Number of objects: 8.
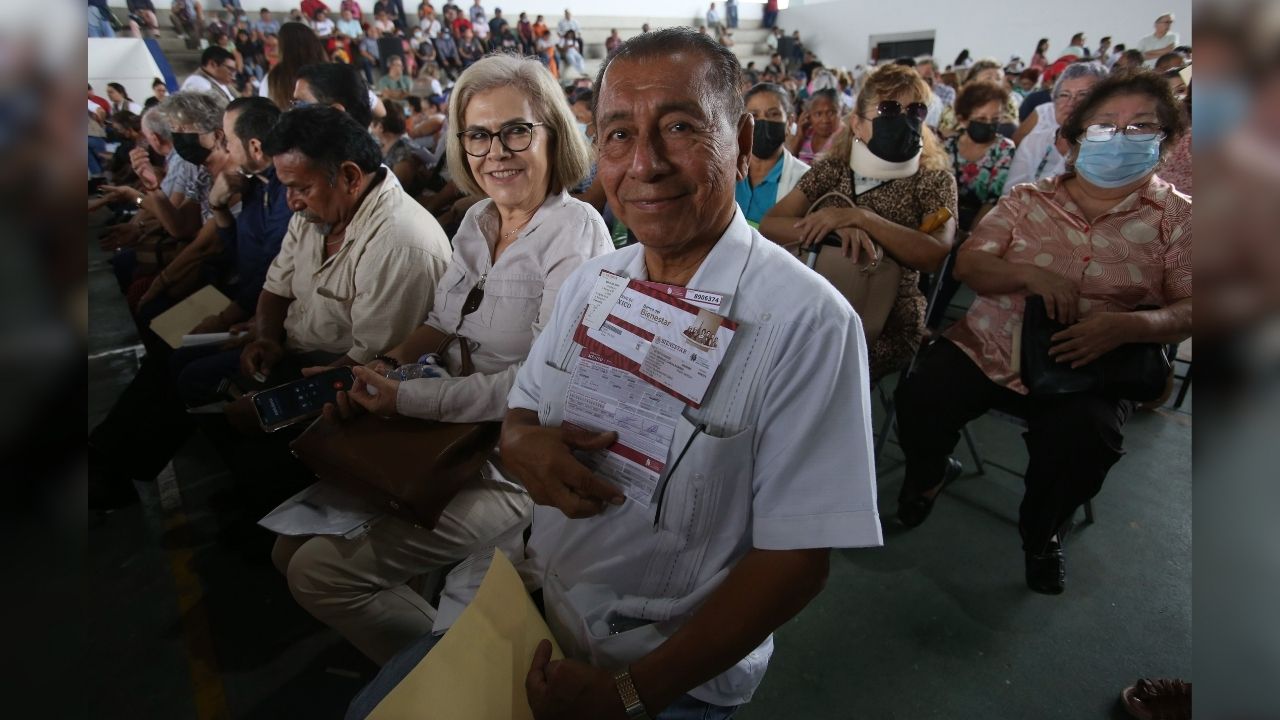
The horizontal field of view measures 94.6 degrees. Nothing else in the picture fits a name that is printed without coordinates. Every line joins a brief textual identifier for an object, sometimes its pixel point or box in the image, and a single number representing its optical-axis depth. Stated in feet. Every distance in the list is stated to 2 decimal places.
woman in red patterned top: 6.64
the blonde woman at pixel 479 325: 5.38
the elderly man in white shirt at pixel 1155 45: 25.13
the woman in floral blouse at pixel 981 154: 13.62
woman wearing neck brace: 7.98
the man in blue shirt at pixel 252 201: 9.74
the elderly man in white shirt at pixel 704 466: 3.23
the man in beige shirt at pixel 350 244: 7.14
